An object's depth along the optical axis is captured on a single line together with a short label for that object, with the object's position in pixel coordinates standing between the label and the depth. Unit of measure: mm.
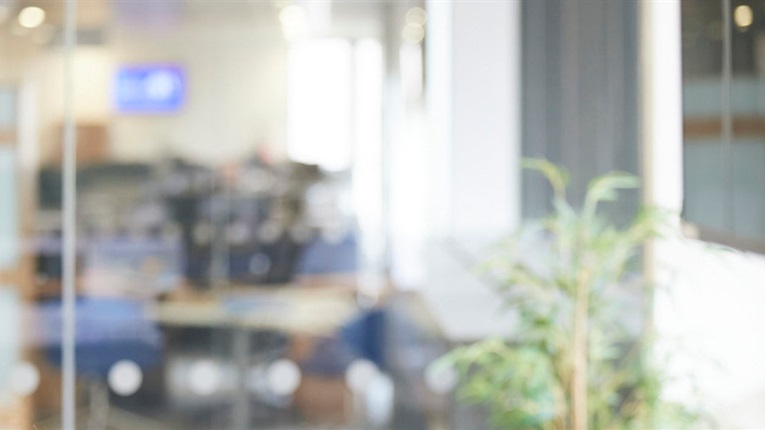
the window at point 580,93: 3658
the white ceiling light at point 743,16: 2015
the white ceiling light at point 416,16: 4855
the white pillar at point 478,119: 5137
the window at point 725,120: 2029
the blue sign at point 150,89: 4262
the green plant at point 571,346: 2459
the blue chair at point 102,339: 4246
